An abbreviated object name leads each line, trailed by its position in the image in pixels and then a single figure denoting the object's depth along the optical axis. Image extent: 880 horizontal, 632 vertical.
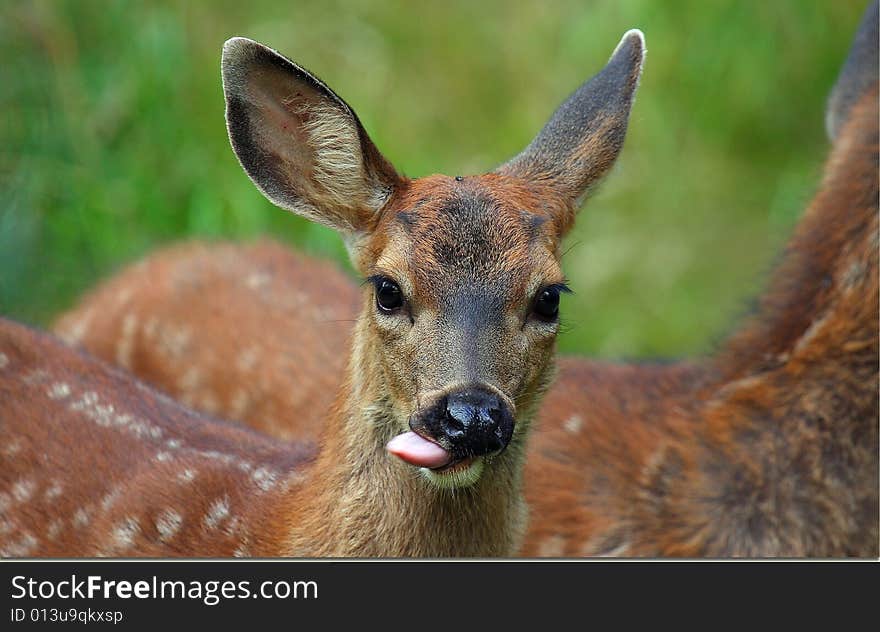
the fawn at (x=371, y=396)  7.31
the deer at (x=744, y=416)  9.25
